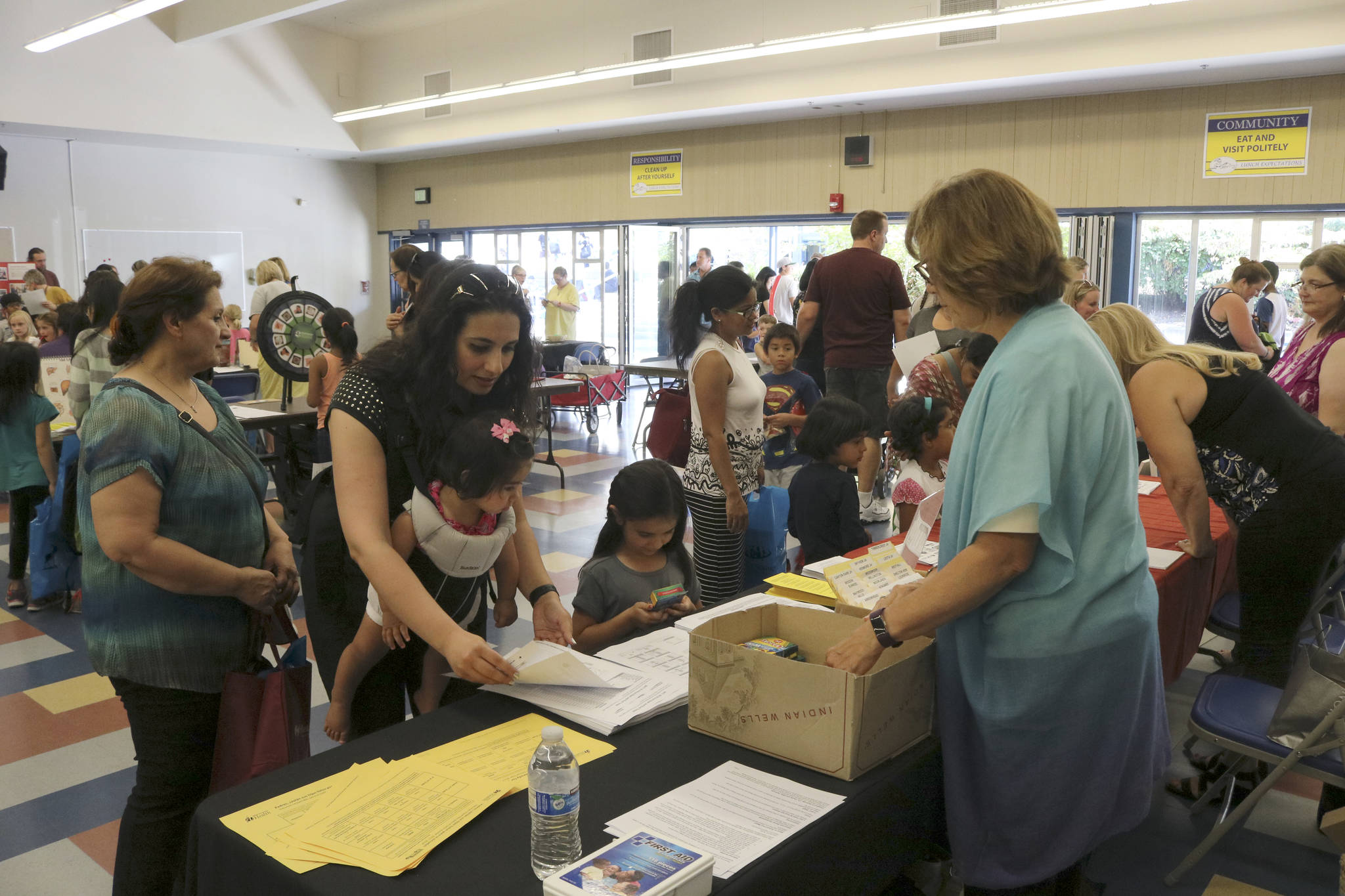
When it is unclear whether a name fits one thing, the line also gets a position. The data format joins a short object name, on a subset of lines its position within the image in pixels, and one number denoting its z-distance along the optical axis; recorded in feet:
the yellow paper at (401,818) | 4.11
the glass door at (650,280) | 43.70
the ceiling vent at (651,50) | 35.37
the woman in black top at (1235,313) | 22.86
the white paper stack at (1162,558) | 8.86
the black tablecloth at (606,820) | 4.02
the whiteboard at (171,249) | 43.09
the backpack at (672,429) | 12.39
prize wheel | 19.01
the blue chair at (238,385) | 27.45
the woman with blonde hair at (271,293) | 23.64
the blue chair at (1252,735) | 7.14
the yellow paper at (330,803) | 4.10
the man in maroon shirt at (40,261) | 35.42
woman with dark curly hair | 5.46
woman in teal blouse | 5.90
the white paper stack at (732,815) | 4.24
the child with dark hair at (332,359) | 16.43
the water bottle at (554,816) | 3.99
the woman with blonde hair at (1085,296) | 15.51
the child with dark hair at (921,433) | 10.66
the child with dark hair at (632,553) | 8.07
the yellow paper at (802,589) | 7.45
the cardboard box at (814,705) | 4.70
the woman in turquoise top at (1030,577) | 4.45
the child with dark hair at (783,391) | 16.96
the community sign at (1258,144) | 26.53
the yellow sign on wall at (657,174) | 39.81
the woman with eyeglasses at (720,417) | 10.49
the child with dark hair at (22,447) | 14.70
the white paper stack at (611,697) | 5.40
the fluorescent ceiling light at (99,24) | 29.53
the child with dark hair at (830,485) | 11.02
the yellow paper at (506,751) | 4.82
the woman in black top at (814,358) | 19.66
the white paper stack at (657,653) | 6.21
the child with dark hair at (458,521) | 5.69
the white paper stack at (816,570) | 7.97
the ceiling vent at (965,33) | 27.71
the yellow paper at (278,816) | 4.18
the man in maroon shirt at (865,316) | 17.44
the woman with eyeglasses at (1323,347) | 11.70
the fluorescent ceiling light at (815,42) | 22.47
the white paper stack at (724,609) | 6.98
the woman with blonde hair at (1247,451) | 8.46
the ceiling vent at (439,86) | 43.42
